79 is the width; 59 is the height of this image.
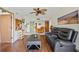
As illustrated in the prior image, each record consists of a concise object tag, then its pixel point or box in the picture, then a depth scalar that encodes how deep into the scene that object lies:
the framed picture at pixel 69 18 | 1.12
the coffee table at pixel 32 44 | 1.26
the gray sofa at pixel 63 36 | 1.16
